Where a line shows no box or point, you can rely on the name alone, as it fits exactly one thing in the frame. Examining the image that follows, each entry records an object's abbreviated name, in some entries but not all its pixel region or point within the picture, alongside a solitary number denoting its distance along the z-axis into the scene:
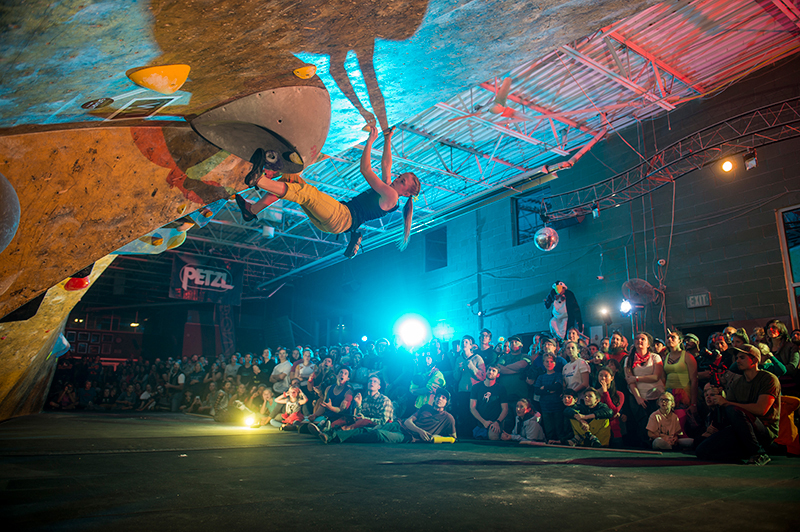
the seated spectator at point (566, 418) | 5.63
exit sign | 8.88
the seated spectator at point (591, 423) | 5.48
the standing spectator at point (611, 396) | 5.58
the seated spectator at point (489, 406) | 6.38
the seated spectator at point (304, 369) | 9.18
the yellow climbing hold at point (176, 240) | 4.51
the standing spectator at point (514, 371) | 6.46
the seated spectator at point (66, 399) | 13.13
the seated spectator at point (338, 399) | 7.17
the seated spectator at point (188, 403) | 12.39
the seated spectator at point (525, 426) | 5.91
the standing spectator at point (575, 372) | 5.91
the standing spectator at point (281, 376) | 9.58
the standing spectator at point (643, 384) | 5.55
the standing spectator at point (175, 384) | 12.70
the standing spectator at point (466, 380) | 6.93
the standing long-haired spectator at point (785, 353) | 5.23
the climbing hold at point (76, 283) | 4.68
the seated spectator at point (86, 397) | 13.64
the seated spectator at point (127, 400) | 13.58
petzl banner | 17.80
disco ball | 10.13
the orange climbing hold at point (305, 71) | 2.64
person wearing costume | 10.22
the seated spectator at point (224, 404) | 9.46
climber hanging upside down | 3.28
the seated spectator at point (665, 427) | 5.15
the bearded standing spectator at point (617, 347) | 6.43
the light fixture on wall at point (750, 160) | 7.84
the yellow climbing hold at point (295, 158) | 2.95
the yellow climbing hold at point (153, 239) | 4.39
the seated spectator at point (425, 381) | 6.73
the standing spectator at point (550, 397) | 5.82
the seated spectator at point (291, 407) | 8.14
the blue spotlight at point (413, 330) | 14.85
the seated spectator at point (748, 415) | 3.97
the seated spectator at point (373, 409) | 6.62
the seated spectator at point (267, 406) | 8.86
